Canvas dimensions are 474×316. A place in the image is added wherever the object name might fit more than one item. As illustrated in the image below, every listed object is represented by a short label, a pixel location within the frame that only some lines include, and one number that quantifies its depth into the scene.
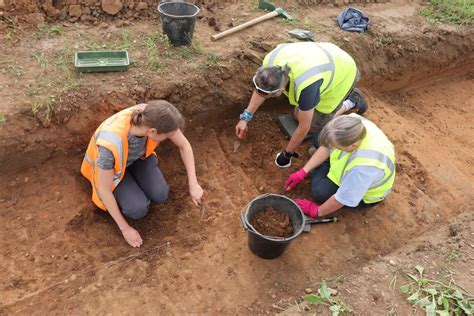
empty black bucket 3.98
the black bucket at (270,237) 2.92
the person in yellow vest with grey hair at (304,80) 3.23
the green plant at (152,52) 3.92
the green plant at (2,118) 3.25
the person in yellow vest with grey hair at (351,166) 2.85
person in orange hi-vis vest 2.68
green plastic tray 3.70
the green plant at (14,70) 3.62
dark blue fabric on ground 4.97
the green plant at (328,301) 2.53
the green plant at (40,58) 3.76
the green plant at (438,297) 2.55
